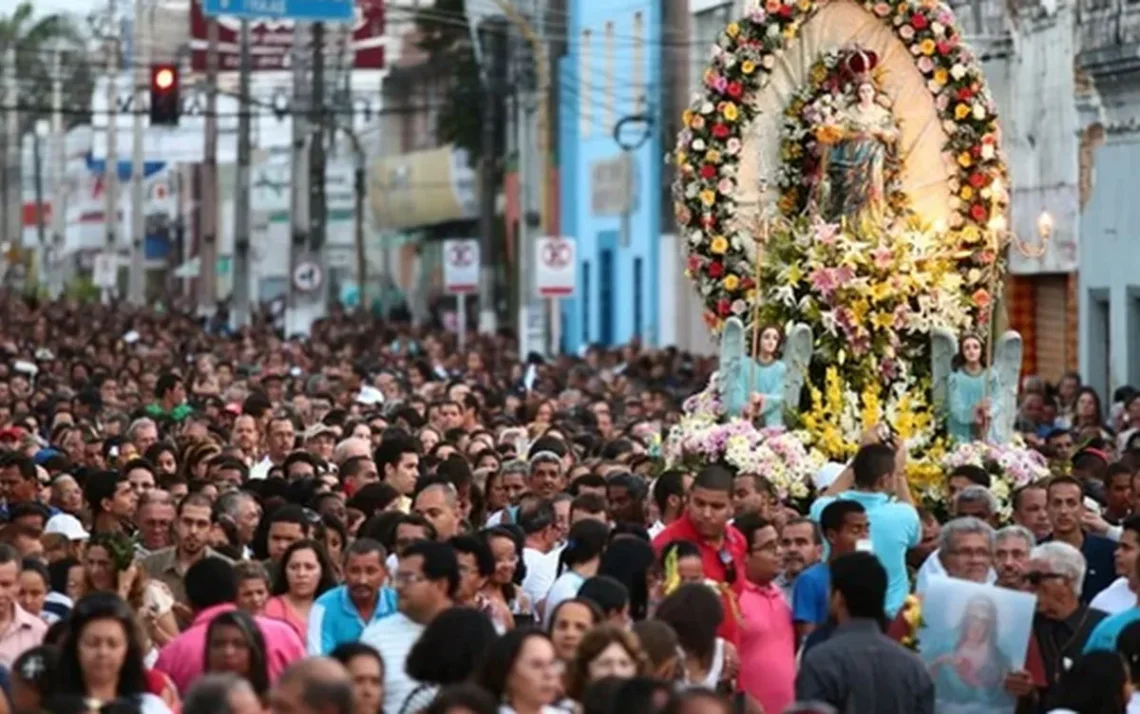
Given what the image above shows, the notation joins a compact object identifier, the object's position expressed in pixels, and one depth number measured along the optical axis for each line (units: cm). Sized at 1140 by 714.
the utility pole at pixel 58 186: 13350
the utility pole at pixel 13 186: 15202
